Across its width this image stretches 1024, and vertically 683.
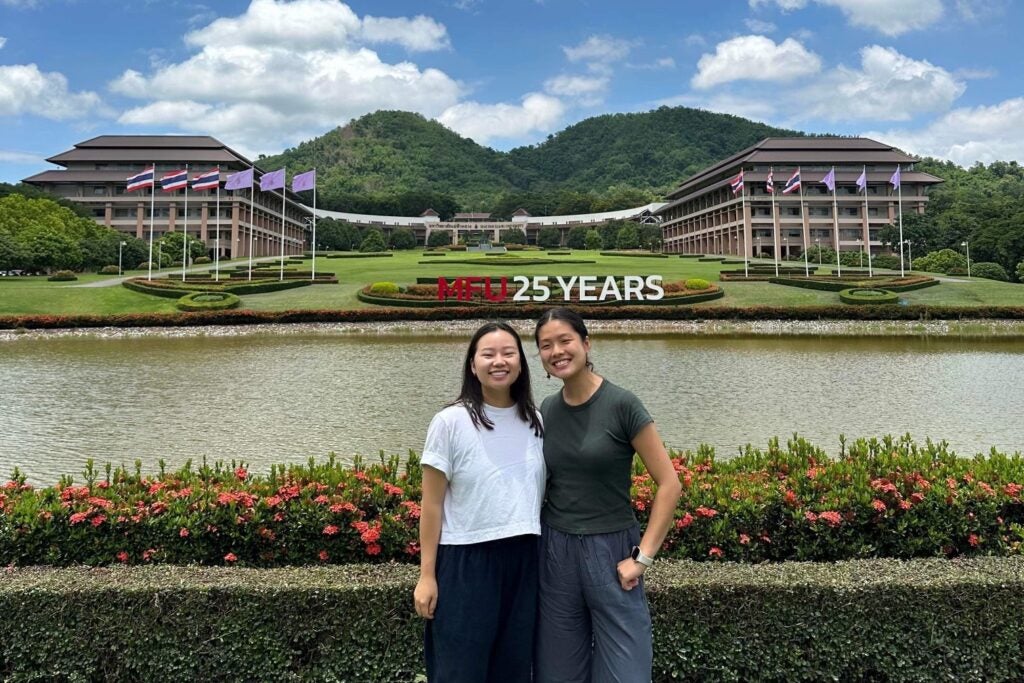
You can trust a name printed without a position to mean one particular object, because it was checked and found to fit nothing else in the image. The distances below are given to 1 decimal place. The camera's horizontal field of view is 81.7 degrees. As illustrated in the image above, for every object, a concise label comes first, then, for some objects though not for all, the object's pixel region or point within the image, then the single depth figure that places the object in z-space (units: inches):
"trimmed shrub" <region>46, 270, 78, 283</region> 1665.8
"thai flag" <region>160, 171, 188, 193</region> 1467.8
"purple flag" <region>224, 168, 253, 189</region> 1517.0
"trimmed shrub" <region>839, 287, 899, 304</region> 1285.7
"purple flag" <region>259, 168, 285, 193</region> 1483.8
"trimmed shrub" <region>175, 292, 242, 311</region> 1284.4
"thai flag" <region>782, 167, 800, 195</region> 1561.3
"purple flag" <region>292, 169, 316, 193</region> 1526.8
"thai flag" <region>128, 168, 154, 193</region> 1450.5
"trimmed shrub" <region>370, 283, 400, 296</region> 1386.6
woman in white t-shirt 92.5
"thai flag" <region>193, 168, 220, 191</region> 1499.8
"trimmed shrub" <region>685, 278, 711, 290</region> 1423.5
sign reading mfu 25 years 1277.1
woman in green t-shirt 92.4
